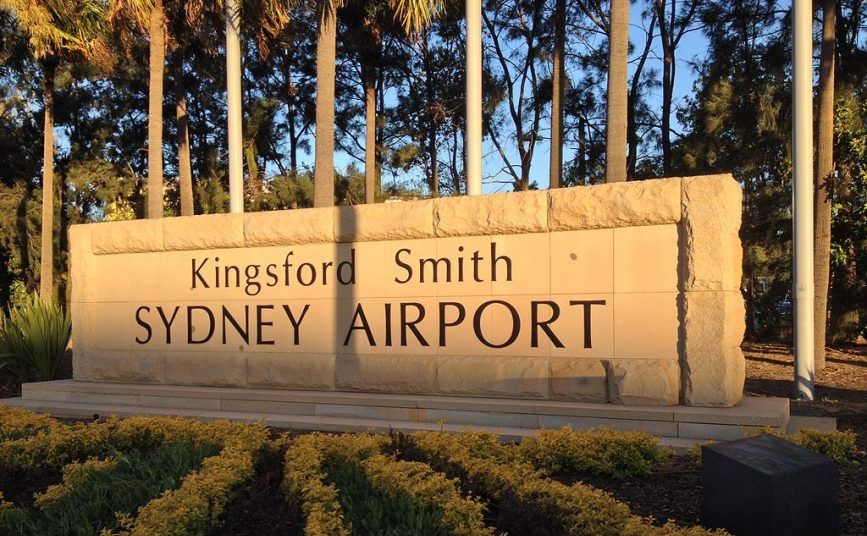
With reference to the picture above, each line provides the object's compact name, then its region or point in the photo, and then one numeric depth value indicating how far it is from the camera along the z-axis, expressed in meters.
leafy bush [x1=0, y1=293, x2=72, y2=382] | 11.34
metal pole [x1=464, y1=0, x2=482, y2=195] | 9.03
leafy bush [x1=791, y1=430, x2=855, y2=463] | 5.07
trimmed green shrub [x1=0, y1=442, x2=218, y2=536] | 4.03
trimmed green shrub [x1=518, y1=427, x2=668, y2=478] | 5.04
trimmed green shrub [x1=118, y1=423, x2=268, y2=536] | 3.73
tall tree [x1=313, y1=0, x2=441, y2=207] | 11.56
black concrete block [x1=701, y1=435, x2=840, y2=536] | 3.54
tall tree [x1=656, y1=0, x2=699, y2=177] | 18.75
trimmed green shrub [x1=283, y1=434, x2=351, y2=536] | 3.60
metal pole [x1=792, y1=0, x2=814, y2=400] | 8.77
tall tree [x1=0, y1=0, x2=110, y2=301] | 14.21
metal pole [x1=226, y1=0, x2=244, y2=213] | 10.70
